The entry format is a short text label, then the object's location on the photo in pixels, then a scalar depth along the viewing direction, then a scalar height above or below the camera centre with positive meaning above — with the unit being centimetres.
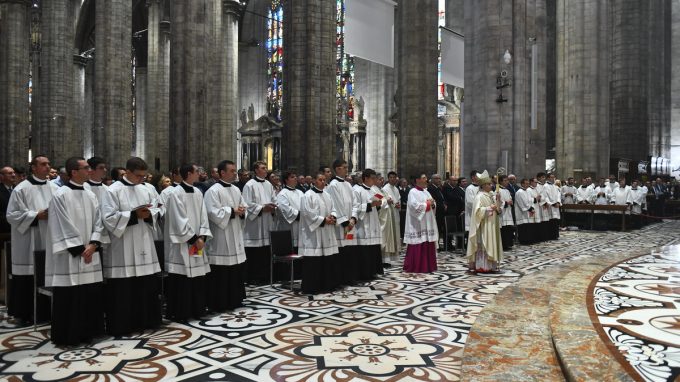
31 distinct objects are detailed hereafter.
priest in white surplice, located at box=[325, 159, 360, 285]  829 -51
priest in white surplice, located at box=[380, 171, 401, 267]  1055 -83
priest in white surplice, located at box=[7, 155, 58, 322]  613 -56
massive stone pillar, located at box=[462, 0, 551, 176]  1647 +335
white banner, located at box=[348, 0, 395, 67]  1452 +450
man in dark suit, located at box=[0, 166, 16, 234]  733 +0
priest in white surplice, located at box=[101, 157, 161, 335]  559 -70
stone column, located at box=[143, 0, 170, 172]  2809 +638
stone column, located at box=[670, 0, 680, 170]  2973 +581
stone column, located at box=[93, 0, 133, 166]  1861 +414
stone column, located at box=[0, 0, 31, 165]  2300 +476
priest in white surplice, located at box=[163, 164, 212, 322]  610 -65
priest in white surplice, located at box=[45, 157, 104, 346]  521 -68
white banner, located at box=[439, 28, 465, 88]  1769 +445
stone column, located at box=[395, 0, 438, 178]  1619 +324
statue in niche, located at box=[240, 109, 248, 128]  3653 +489
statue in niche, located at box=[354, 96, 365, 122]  3213 +506
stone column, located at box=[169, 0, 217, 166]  1764 +382
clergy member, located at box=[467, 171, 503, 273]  936 -80
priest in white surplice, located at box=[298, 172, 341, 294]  764 -74
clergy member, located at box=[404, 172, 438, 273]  941 -73
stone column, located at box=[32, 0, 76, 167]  2225 +459
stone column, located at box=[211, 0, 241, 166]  2331 +513
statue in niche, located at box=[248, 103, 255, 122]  3657 +522
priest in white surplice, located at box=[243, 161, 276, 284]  850 -59
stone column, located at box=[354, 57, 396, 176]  3139 +466
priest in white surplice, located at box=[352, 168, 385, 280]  874 -65
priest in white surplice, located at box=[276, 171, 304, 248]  835 -22
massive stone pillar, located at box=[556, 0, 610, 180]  2195 +428
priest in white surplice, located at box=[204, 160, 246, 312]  662 -71
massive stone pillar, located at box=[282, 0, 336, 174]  1661 +341
